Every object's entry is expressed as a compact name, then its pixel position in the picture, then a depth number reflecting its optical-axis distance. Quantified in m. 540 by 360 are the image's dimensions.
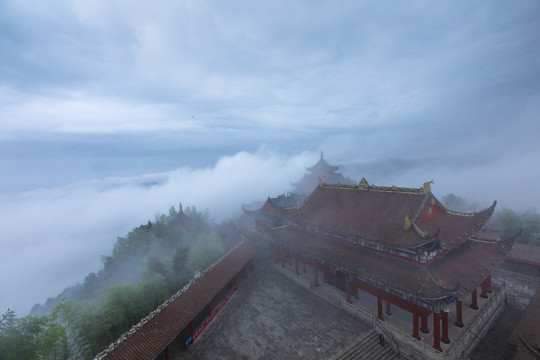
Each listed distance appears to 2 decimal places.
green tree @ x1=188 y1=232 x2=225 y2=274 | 25.58
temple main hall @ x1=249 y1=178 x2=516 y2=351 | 16.41
